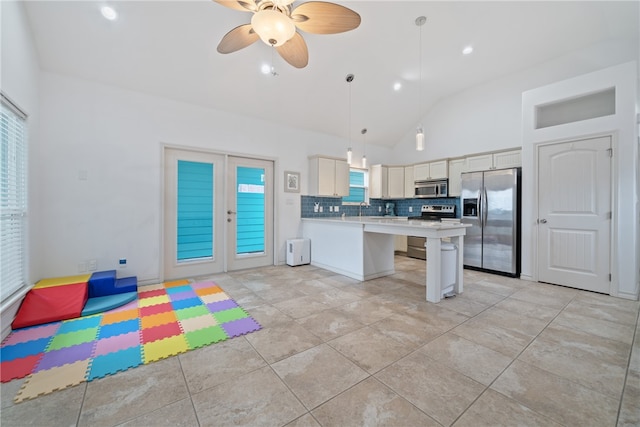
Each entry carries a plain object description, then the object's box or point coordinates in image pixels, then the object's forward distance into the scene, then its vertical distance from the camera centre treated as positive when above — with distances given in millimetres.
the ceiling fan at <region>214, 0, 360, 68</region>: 1913 +1639
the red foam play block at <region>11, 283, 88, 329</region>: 2404 -944
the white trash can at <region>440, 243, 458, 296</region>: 3123 -682
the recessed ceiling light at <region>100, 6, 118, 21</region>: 2709 +2199
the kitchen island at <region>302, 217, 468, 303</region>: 3033 -519
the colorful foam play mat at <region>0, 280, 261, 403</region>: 1735 -1097
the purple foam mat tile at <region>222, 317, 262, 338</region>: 2308 -1095
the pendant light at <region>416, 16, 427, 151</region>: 2916 +973
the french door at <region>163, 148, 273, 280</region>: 4016 +0
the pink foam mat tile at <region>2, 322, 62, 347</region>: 2135 -1086
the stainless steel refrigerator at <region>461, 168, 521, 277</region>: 4152 -102
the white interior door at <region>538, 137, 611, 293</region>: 3333 +4
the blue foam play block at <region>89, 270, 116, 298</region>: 3031 -883
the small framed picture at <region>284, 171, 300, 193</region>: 5082 +649
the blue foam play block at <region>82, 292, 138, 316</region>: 2692 -1029
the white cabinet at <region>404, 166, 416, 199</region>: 6244 +777
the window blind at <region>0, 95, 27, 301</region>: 2332 +148
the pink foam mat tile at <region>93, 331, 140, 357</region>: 2016 -1101
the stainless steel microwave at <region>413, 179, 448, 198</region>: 5559 +570
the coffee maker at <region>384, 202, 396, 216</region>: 6992 +116
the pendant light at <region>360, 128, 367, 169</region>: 6010 +1896
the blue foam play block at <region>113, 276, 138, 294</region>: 3160 -931
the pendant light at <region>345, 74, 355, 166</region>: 4408 +2413
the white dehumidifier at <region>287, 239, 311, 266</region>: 4848 -756
